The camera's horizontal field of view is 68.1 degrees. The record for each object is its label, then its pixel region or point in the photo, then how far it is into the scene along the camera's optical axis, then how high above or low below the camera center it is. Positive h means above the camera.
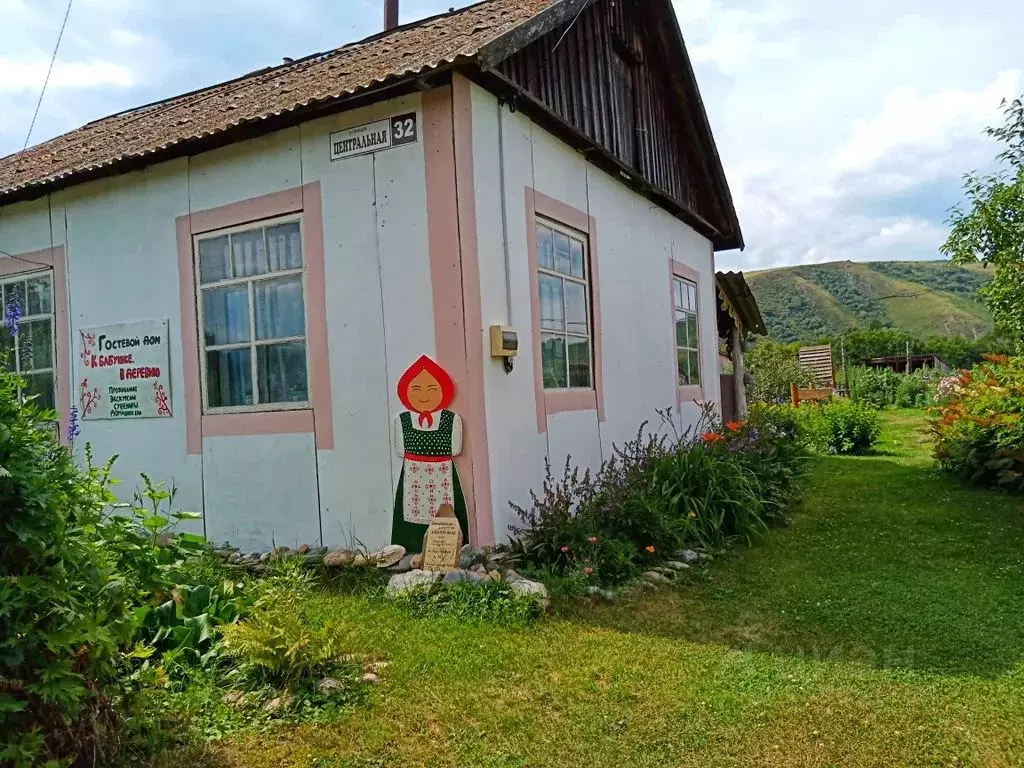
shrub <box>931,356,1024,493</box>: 8.28 -0.69
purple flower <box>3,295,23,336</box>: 3.98 +0.54
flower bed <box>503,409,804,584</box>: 5.47 -1.00
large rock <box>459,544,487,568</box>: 5.23 -1.12
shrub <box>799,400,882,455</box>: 12.88 -0.91
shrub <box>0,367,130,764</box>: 2.39 -0.64
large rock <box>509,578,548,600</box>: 4.74 -1.23
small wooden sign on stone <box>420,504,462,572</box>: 5.18 -1.01
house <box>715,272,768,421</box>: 12.46 +0.91
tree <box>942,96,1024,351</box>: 8.93 +1.63
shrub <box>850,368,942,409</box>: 22.92 -0.38
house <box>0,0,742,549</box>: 5.50 +1.11
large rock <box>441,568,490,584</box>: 4.92 -1.18
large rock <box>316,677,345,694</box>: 3.53 -1.33
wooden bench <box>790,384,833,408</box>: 20.31 -0.43
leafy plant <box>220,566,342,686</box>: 3.50 -1.13
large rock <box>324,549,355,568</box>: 5.57 -1.16
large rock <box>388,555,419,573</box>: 5.36 -1.18
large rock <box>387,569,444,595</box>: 4.89 -1.19
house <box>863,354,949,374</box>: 35.06 +0.65
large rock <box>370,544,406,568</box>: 5.41 -1.12
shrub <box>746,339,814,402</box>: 22.41 +0.27
